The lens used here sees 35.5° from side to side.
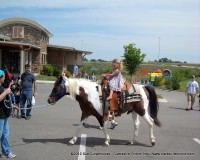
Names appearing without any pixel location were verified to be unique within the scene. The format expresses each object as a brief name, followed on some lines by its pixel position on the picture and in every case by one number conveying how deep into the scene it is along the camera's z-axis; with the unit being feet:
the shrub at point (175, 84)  98.73
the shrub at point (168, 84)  102.39
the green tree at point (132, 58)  112.16
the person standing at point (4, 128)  19.53
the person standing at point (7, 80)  38.64
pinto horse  24.52
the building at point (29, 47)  104.83
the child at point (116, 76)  24.71
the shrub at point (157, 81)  115.14
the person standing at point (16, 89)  36.55
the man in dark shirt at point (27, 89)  35.45
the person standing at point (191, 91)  52.41
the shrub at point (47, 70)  113.60
